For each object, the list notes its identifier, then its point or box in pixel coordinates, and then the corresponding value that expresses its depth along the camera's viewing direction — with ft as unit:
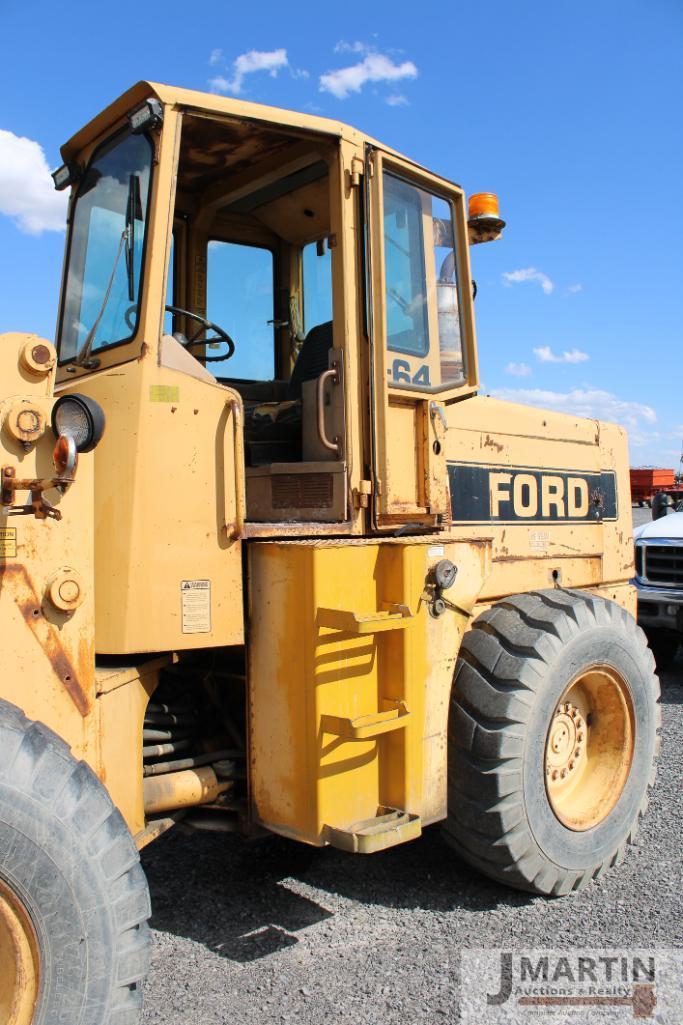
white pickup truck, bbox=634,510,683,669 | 27.12
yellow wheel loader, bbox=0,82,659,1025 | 8.11
